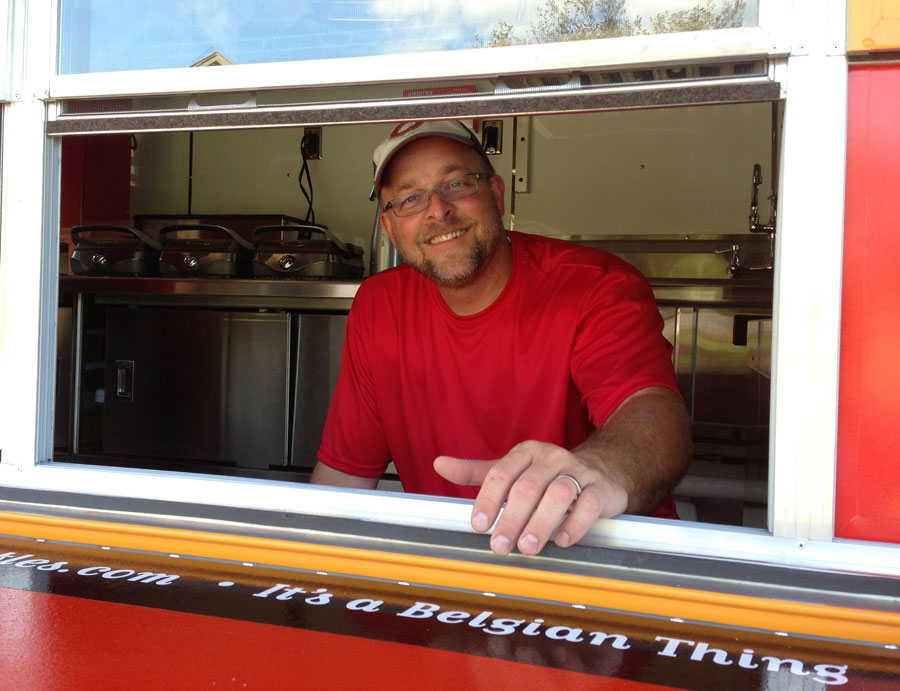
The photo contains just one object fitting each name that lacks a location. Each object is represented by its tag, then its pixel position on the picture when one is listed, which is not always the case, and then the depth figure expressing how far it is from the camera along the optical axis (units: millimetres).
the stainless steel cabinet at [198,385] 3150
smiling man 1496
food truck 679
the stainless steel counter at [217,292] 3016
